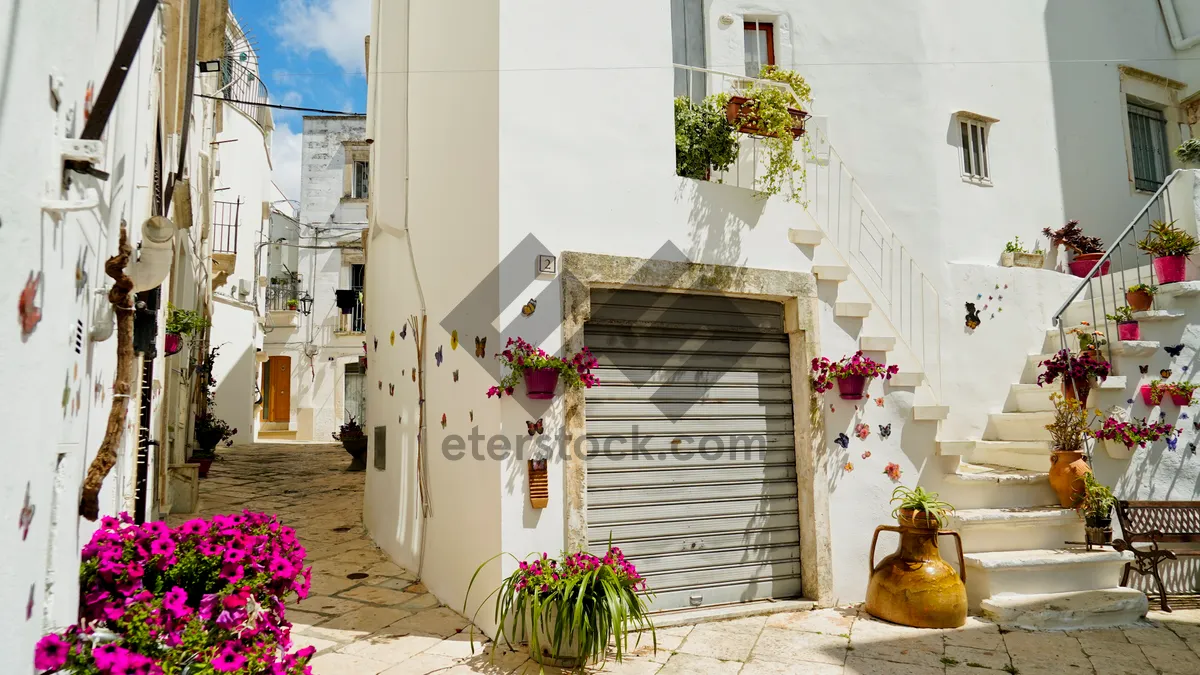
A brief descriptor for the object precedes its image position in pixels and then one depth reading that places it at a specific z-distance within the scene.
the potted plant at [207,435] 11.56
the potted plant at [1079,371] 7.08
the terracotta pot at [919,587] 5.49
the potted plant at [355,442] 13.27
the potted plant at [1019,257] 9.04
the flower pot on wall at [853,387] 6.12
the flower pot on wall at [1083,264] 9.21
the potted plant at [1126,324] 7.32
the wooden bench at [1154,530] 6.36
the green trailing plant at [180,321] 8.73
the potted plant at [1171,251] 7.48
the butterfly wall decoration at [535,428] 5.16
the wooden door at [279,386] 22.19
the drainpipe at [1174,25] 10.75
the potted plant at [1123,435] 6.85
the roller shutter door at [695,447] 5.62
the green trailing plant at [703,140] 6.31
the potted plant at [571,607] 4.60
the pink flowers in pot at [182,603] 2.45
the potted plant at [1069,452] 6.44
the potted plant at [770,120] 6.21
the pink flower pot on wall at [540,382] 5.12
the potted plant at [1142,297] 7.44
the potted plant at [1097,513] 6.25
